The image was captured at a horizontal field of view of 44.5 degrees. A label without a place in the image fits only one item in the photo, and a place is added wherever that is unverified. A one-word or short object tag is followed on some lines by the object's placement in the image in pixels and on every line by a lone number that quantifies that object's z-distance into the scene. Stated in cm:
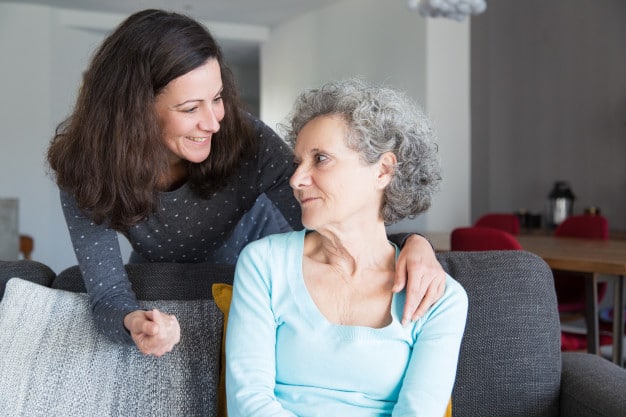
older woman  152
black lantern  590
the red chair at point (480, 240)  342
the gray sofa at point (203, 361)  172
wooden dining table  328
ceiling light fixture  479
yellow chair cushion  180
